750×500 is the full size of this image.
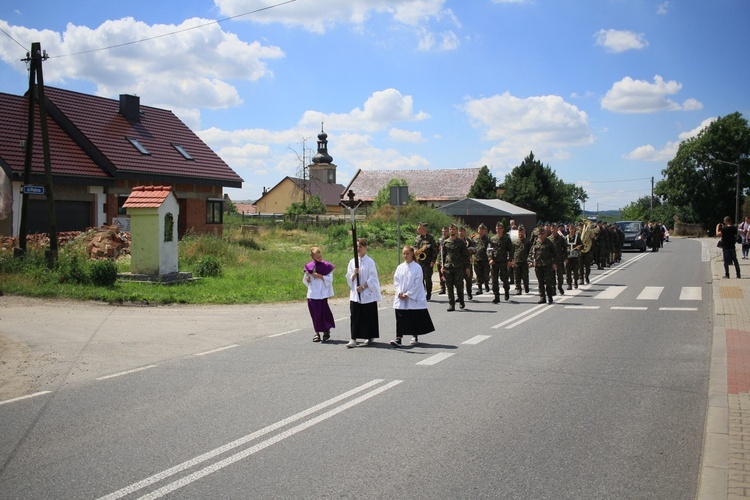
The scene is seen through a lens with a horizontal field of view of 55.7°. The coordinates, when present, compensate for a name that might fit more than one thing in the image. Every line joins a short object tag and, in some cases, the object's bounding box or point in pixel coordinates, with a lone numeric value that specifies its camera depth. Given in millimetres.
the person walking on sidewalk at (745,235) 28031
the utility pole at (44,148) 18984
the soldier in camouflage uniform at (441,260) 15981
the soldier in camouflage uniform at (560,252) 18438
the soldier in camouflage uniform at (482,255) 17562
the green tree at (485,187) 72625
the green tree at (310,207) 85500
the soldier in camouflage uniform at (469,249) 15930
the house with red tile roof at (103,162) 27750
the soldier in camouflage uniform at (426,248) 16125
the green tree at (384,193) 67500
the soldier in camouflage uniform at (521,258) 17656
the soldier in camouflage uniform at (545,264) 16422
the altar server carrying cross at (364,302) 10555
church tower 120125
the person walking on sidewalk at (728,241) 19672
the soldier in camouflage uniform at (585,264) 21594
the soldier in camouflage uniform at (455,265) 15117
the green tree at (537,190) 70062
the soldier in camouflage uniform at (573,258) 20031
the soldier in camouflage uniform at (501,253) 17094
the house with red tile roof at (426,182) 87000
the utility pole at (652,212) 87362
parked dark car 42050
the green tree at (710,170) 82062
